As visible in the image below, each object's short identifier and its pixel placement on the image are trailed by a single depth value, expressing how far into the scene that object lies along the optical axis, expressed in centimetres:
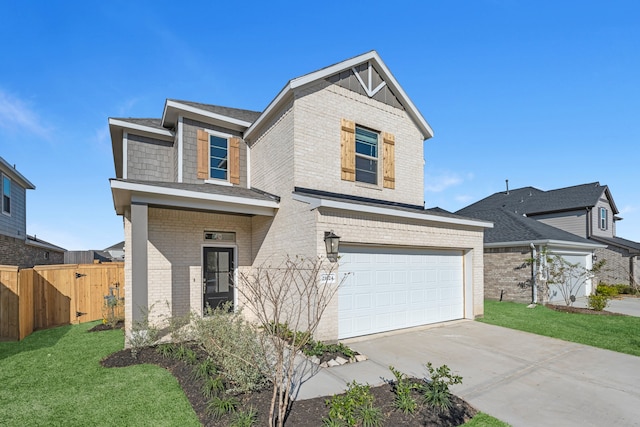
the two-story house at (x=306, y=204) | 757
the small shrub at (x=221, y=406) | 386
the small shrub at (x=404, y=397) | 398
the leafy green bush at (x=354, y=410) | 363
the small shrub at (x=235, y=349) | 451
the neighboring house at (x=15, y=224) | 1430
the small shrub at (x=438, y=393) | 409
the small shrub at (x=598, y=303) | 1169
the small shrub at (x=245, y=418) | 353
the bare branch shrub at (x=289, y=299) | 374
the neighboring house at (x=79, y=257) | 1838
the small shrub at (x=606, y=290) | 1606
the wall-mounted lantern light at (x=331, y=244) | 695
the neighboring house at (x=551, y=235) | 1383
